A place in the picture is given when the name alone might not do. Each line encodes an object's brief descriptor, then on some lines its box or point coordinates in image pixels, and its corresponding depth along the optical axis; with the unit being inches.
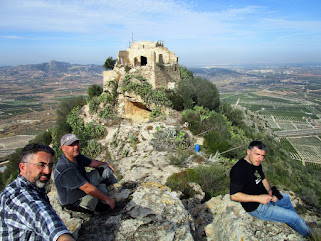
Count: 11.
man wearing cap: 134.8
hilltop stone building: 686.5
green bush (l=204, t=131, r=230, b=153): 470.6
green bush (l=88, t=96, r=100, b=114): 737.0
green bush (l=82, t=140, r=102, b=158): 584.4
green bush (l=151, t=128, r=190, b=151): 448.1
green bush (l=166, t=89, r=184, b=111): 654.5
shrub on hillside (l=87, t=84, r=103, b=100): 840.3
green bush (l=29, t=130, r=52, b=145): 888.9
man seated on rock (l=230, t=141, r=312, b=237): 133.1
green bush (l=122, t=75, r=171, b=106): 649.6
